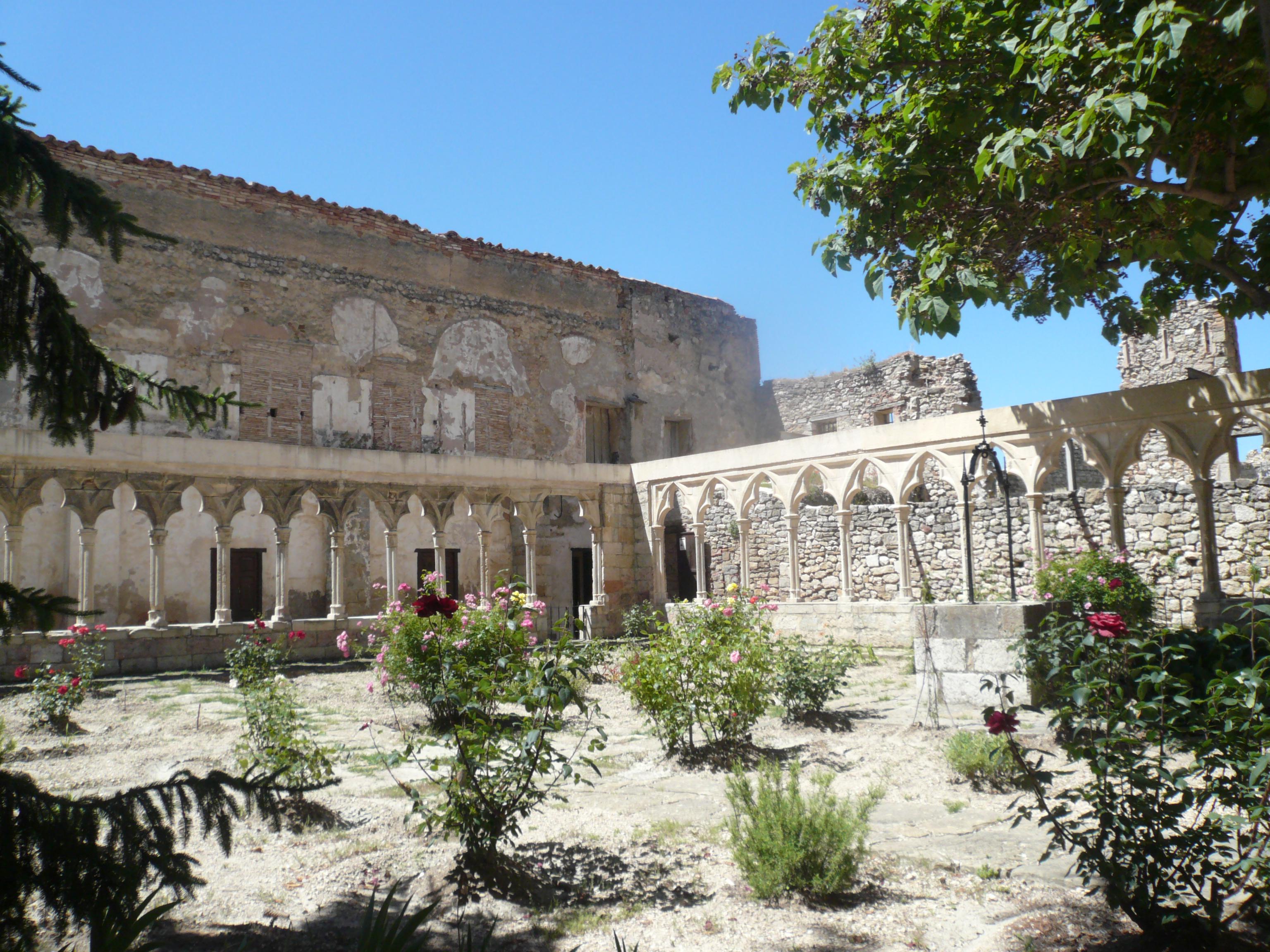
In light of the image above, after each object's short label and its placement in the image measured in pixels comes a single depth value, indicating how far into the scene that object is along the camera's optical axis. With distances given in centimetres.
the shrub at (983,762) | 434
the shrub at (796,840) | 315
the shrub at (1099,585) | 771
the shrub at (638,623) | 1037
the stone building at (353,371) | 1313
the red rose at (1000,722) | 300
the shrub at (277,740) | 431
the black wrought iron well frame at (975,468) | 674
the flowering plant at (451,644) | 387
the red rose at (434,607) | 470
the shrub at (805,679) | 618
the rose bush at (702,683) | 527
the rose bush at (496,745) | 335
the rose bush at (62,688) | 582
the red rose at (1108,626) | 327
